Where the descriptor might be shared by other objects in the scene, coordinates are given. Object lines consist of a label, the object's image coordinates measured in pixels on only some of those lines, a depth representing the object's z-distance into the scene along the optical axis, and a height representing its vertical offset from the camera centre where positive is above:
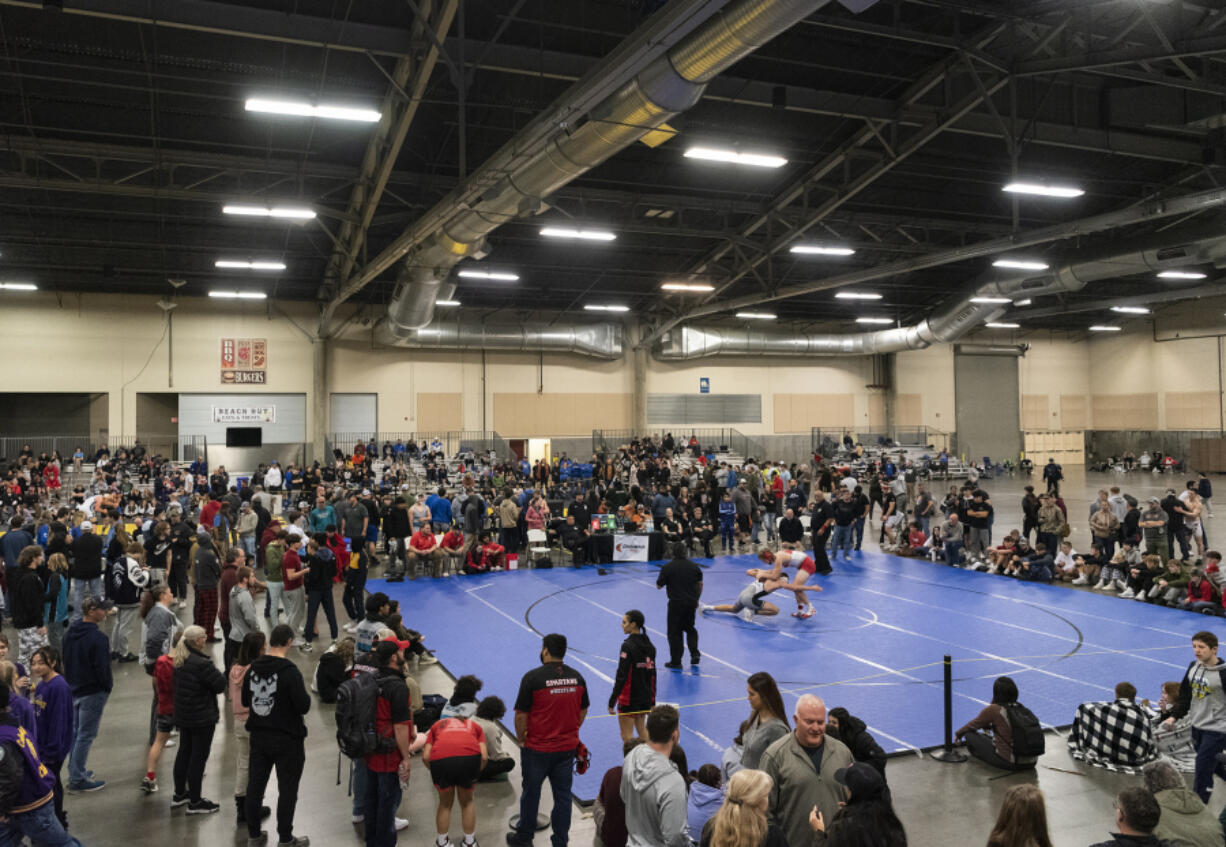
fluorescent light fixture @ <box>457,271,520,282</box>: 25.31 +4.98
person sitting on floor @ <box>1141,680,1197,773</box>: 7.44 -2.76
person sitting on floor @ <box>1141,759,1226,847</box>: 4.49 -2.07
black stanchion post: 7.67 -2.89
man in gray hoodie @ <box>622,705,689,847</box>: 4.48 -1.93
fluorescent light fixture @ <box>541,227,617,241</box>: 20.30 +4.98
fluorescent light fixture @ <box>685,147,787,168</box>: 14.64 +4.94
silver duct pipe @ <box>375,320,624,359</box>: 32.81 +4.04
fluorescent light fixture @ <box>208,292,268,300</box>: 28.98 +5.05
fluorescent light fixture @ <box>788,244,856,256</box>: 23.03 +5.15
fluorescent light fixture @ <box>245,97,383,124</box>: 12.00 +4.73
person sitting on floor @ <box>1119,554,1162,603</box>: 14.16 -2.47
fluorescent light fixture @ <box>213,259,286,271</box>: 24.08 +5.06
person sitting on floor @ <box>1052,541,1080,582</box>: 16.08 -2.54
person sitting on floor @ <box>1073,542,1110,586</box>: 15.59 -2.46
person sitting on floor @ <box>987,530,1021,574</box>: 17.08 -2.44
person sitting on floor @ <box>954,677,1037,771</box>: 7.45 -2.73
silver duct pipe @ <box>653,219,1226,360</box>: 21.80 +4.57
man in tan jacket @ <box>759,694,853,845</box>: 4.48 -1.83
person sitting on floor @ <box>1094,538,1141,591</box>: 14.96 -2.47
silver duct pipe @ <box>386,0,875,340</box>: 8.19 +3.98
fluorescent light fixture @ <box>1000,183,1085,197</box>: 16.72 +4.95
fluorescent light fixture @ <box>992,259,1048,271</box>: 24.17 +4.97
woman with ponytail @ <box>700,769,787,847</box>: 3.74 -1.71
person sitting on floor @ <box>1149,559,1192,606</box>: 13.84 -2.53
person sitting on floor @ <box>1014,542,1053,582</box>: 16.30 -2.59
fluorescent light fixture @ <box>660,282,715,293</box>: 28.36 +5.07
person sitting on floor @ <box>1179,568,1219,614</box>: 12.98 -2.59
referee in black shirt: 9.75 -1.87
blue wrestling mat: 8.99 -2.88
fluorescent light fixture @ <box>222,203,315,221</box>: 16.88 +4.64
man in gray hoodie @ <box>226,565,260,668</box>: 8.52 -1.78
